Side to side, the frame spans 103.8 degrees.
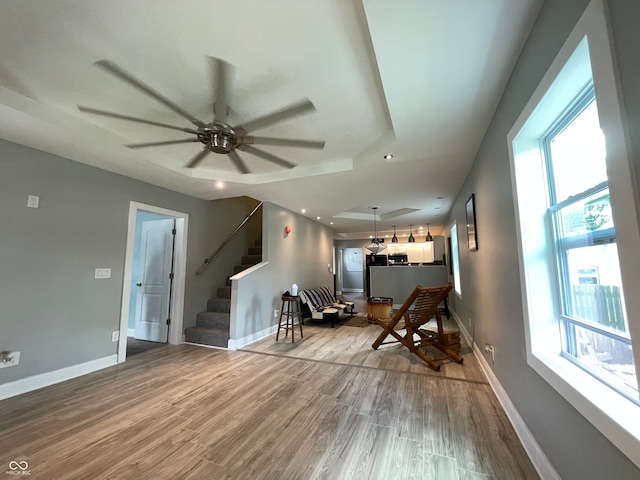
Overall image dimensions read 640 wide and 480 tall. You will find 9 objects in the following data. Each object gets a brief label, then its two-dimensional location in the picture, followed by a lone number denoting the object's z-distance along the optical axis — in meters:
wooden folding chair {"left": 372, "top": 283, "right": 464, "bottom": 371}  2.99
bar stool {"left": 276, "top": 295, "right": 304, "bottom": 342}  4.03
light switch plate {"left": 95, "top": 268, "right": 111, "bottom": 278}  3.00
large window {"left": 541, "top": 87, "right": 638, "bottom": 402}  1.02
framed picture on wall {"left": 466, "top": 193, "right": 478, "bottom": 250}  2.82
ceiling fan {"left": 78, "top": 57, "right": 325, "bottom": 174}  1.44
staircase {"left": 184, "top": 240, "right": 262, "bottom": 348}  3.82
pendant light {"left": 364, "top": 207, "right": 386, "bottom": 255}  7.07
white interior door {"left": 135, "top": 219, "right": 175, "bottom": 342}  4.07
